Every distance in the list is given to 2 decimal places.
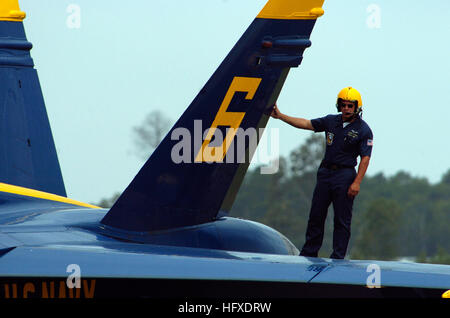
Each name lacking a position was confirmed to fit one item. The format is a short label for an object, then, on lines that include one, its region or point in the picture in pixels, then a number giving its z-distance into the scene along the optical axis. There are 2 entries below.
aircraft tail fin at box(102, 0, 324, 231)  17.14
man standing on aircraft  17.86
